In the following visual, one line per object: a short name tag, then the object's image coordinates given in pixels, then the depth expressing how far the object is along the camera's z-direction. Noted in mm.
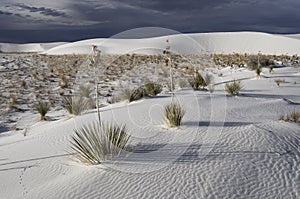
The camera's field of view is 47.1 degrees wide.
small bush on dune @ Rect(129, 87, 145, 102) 12133
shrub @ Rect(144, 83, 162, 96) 12781
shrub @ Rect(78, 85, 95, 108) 13375
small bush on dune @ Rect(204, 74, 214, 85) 15336
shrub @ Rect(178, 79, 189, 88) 15094
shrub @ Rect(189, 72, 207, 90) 13887
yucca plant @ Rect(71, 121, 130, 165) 5656
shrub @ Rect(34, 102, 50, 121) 11984
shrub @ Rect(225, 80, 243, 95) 11953
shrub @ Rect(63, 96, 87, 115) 11039
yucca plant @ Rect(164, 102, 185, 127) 7289
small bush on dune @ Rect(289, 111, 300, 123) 7619
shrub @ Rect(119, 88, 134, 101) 12266
